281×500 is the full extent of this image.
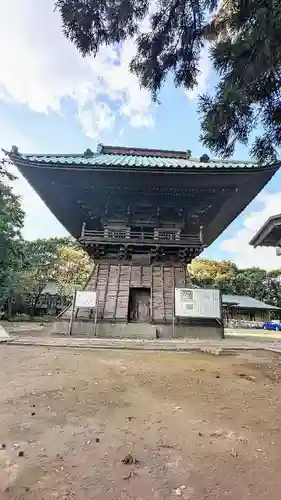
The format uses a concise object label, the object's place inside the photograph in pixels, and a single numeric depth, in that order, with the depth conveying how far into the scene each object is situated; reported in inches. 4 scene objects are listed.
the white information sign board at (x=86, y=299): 413.1
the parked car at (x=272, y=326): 1293.8
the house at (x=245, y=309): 1497.3
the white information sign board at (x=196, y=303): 406.9
